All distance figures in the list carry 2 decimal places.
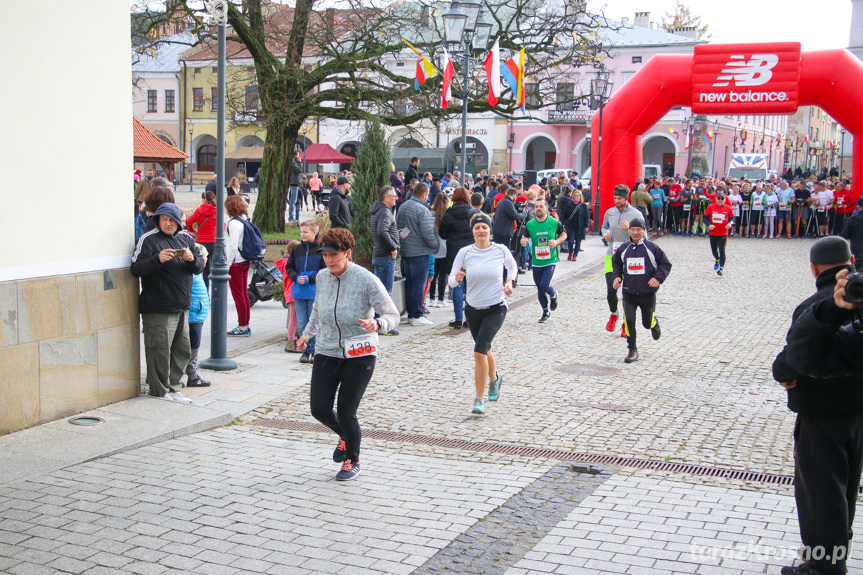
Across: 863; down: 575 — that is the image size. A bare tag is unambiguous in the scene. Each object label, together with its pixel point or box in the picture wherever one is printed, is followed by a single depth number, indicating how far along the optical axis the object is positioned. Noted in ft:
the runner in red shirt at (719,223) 58.95
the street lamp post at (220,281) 29.60
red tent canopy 136.81
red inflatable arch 72.64
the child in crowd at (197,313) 27.96
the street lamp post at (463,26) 48.37
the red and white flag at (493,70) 54.54
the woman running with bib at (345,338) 19.63
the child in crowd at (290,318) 33.27
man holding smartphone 25.45
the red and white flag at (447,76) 50.93
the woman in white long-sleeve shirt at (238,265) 35.65
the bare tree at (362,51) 64.44
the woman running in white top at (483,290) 25.96
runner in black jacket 33.27
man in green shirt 40.34
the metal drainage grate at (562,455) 20.51
